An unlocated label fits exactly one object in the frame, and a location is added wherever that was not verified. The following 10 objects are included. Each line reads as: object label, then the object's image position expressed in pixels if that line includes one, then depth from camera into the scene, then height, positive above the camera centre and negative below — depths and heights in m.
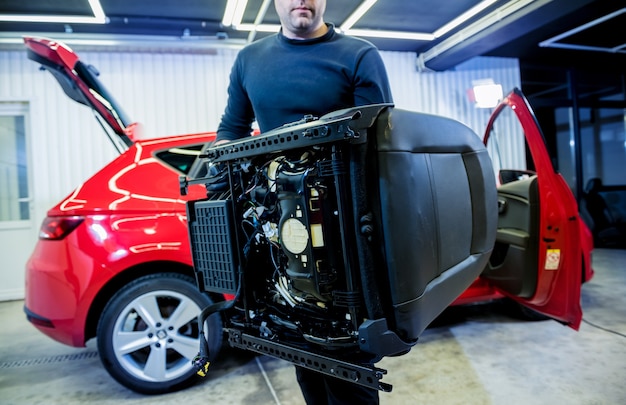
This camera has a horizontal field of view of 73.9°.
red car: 1.92 -0.28
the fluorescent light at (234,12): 3.96 +1.93
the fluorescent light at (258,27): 4.50 +1.94
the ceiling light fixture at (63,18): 3.98 +1.89
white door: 4.34 +0.15
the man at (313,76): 1.04 +0.32
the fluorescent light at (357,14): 4.18 +1.97
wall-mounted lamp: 5.36 +1.32
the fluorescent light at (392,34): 4.90 +1.96
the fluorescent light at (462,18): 4.28 +1.96
